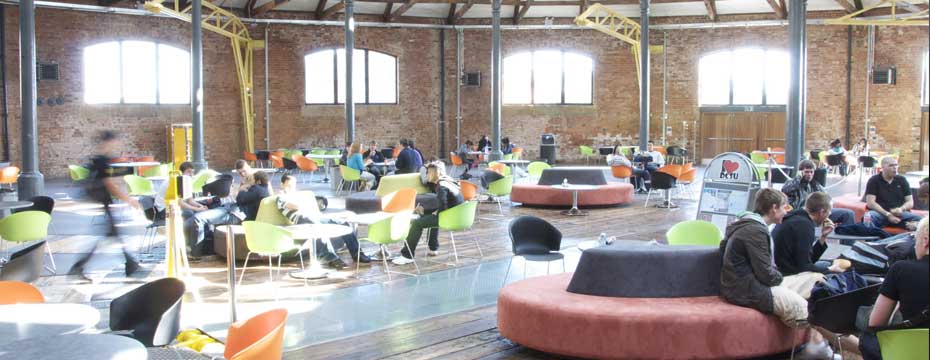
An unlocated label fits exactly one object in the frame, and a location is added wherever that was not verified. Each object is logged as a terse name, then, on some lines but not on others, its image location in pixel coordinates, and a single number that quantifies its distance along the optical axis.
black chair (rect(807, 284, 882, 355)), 4.54
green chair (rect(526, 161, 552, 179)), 14.47
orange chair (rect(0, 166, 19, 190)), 13.91
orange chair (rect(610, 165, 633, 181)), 14.81
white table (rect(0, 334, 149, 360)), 3.28
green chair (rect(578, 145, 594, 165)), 22.56
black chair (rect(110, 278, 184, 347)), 4.35
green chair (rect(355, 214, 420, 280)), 7.56
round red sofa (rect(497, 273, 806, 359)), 4.87
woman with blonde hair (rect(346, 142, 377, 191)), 14.77
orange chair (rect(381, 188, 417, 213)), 9.22
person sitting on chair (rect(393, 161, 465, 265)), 8.71
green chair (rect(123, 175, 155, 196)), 11.87
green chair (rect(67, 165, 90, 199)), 13.45
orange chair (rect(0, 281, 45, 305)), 4.39
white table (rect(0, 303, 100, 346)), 3.79
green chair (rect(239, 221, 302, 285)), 7.08
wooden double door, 22.19
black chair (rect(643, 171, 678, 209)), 13.17
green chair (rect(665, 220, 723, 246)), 6.27
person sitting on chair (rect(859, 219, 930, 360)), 3.74
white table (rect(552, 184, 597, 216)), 12.45
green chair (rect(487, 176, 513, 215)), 12.39
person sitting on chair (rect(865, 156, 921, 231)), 8.23
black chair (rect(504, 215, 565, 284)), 6.95
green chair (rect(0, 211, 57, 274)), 7.51
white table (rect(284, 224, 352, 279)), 7.18
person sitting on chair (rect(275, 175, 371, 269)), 7.89
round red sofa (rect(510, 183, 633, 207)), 13.16
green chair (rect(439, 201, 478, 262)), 8.38
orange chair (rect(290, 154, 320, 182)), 17.52
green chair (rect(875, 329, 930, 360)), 3.31
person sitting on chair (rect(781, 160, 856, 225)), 8.23
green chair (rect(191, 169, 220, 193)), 12.08
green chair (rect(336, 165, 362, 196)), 14.53
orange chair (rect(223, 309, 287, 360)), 3.73
